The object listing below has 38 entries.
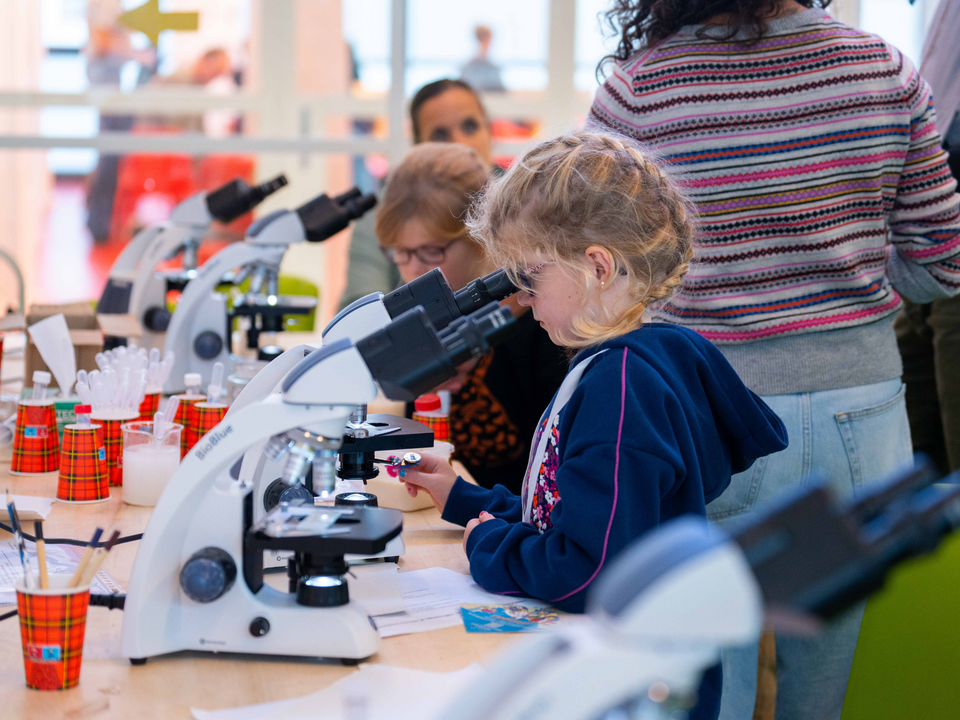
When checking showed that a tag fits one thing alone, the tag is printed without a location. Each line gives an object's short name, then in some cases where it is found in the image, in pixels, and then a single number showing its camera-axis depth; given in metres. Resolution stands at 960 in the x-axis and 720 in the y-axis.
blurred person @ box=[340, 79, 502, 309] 4.41
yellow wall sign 6.54
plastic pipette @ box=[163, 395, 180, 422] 2.71
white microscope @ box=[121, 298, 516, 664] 2.14
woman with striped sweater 2.60
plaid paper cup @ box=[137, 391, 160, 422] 2.88
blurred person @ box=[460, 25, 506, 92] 6.89
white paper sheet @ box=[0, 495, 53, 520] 2.56
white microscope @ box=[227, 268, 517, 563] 2.24
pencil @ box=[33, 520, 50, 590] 2.11
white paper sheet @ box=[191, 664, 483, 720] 2.07
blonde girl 2.23
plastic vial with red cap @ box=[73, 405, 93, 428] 2.71
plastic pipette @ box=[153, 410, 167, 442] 2.69
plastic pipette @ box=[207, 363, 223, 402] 2.86
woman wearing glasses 3.03
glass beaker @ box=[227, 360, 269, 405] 3.00
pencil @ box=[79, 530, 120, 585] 2.13
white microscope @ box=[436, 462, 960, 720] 1.33
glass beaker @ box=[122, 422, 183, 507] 2.66
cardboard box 3.11
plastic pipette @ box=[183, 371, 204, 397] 2.89
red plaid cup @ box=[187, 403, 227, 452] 2.83
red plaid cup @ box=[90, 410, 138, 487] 2.77
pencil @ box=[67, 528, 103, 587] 2.12
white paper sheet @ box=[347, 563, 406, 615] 2.28
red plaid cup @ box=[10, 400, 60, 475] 2.83
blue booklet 2.25
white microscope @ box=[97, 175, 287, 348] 3.39
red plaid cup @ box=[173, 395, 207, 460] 2.87
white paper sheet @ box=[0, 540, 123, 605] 2.30
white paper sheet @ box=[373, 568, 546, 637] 2.25
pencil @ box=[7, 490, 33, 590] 2.11
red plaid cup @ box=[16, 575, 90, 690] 2.10
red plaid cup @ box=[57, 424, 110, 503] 2.66
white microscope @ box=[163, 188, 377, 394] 3.23
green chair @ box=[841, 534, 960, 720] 2.47
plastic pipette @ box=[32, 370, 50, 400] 2.84
